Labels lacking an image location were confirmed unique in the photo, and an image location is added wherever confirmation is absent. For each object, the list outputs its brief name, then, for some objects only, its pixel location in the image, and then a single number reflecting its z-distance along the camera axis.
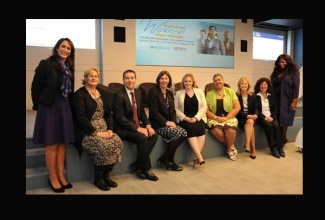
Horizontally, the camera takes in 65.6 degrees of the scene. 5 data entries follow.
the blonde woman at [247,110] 3.45
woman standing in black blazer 2.16
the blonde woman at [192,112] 3.01
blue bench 2.51
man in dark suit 2.61
